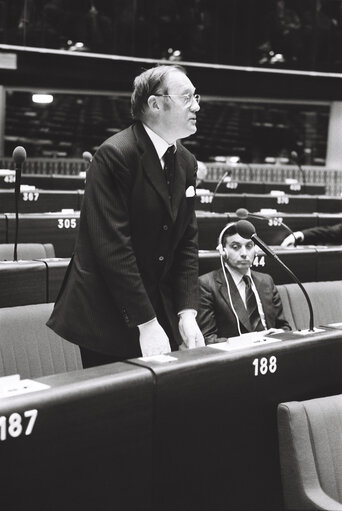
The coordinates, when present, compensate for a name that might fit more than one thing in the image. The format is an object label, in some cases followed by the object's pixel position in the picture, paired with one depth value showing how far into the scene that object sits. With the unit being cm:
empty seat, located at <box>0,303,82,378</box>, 336
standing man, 211
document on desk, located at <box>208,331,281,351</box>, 216
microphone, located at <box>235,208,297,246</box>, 401
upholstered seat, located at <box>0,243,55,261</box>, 475
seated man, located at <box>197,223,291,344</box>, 402
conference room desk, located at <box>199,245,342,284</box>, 474
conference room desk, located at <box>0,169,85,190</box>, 1079
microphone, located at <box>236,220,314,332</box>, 256
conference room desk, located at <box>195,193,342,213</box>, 901
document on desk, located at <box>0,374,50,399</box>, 164
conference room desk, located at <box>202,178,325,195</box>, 1210
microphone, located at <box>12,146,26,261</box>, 363
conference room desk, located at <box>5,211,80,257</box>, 534
